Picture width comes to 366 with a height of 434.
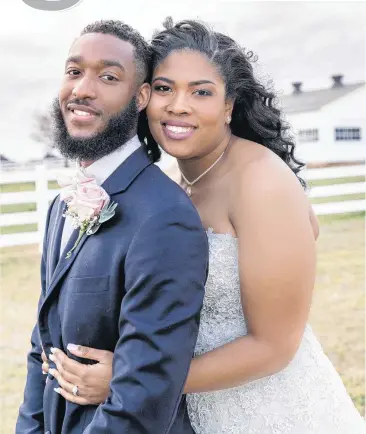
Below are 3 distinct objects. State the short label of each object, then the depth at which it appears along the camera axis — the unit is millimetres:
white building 33219
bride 2281
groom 1869
